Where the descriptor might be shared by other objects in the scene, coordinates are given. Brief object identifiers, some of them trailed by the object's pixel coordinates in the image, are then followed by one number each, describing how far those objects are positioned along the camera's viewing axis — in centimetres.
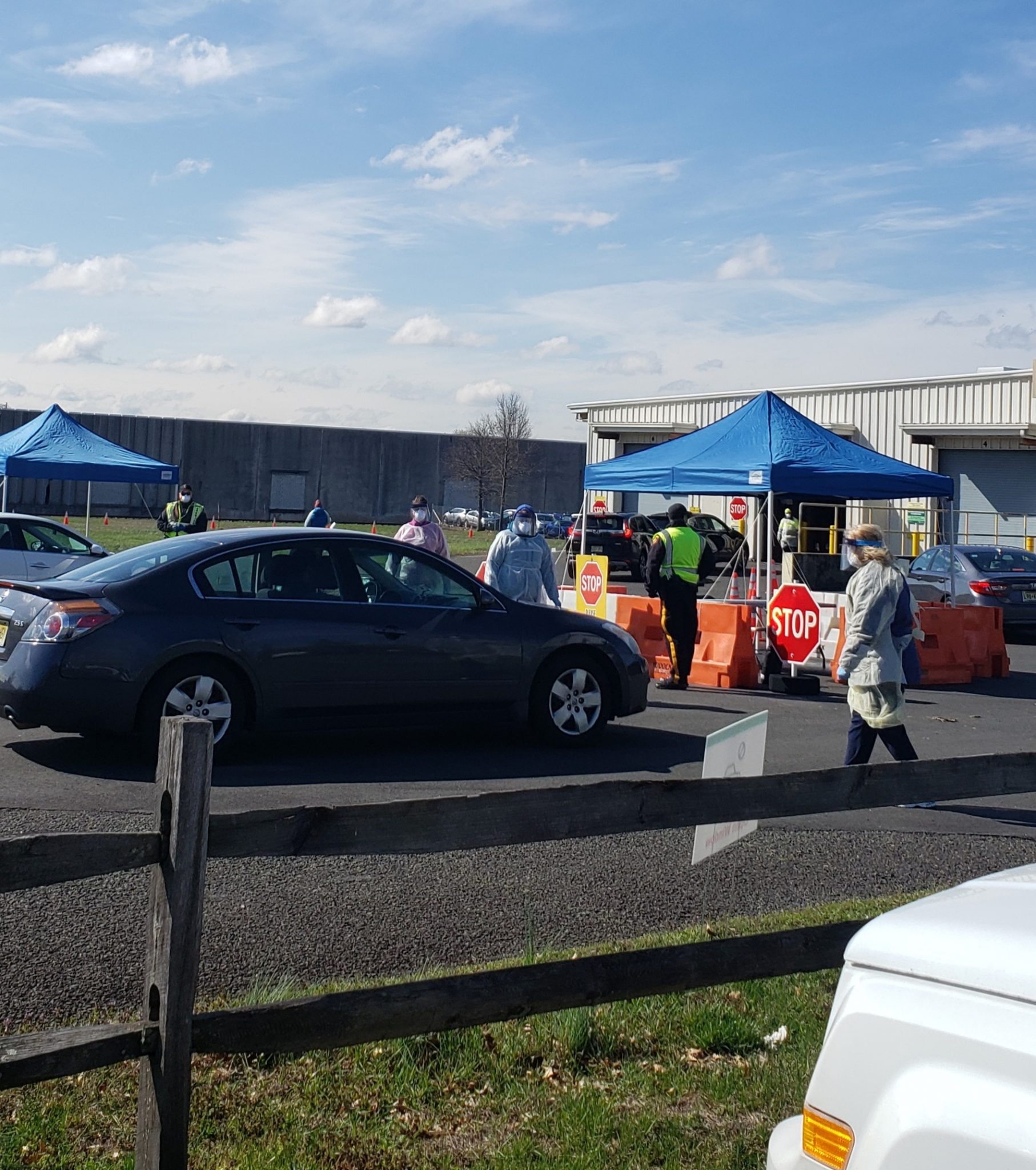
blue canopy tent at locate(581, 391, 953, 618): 1552
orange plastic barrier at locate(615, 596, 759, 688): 1423
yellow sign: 1650
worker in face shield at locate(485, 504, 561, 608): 1222
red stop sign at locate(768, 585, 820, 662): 1391
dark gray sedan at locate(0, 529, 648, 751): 841
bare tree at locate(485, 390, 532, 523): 7081
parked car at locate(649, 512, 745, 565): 3459
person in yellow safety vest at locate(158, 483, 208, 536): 1873
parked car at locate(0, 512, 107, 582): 1781
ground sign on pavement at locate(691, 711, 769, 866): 443
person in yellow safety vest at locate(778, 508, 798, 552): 2291
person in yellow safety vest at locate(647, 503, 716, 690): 1342
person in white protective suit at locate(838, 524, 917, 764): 830
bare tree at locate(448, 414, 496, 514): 7088
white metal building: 3247
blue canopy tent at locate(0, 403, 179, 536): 2066
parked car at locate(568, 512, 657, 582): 3459
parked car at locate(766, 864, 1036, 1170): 189
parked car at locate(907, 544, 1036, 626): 2019
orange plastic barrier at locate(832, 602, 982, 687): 1505
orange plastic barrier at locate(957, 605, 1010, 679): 1552
